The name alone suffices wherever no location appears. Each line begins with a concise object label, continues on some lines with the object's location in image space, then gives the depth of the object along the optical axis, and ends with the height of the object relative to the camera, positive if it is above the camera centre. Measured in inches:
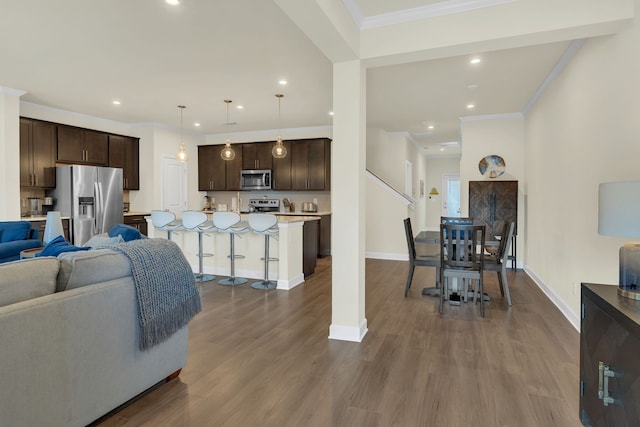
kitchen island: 189.2 -28.0
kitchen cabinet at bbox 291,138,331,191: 288.8 +33.3
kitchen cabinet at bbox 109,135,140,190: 272.1 +37.3
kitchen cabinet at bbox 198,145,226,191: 326.6 +32.9
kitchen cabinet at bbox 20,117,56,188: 217.2 +32.6
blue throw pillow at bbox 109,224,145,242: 109.7 -9.2
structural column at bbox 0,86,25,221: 194.4 +29.0
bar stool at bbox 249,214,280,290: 186.4 -14.0
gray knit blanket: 81.7 -21.0
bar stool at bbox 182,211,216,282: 198.4 -13.1
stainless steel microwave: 308.0 +22.3
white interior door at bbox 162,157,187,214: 298.4 +17.1
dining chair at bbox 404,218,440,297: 164.2 -26.1
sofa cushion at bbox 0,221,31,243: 161.6 -12.7
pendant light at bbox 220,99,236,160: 231.8 +33.8
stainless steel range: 318.3 -1.0
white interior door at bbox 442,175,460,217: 491.5 +16.8
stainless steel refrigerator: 230.7 +3.4
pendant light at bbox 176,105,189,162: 231.0 +33.3
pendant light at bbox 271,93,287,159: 224.4 +34.7
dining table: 165.0 -19.6
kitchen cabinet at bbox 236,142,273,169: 309.3 +43.4
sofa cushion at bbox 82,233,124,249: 98.8 -10.7
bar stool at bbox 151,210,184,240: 207.6 -10.1
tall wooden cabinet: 231.8 +0.6
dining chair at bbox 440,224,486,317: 142.2 -22.8
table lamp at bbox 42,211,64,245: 130.4 -8.6
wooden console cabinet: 54.8 -27.3
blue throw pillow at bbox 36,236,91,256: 87.7 -11.3
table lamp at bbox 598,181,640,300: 61.2 -3.2
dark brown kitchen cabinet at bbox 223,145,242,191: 320.2 +31.3
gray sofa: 58.8 -26.2
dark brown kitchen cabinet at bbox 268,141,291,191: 300.5 +28.0
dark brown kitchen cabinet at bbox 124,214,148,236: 266.9 -13.7
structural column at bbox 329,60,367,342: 119.6 +2.4
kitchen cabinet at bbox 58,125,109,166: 238.2 +41.7
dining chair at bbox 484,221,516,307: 152.5 -26.1
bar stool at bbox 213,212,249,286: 191.9 -13.3
